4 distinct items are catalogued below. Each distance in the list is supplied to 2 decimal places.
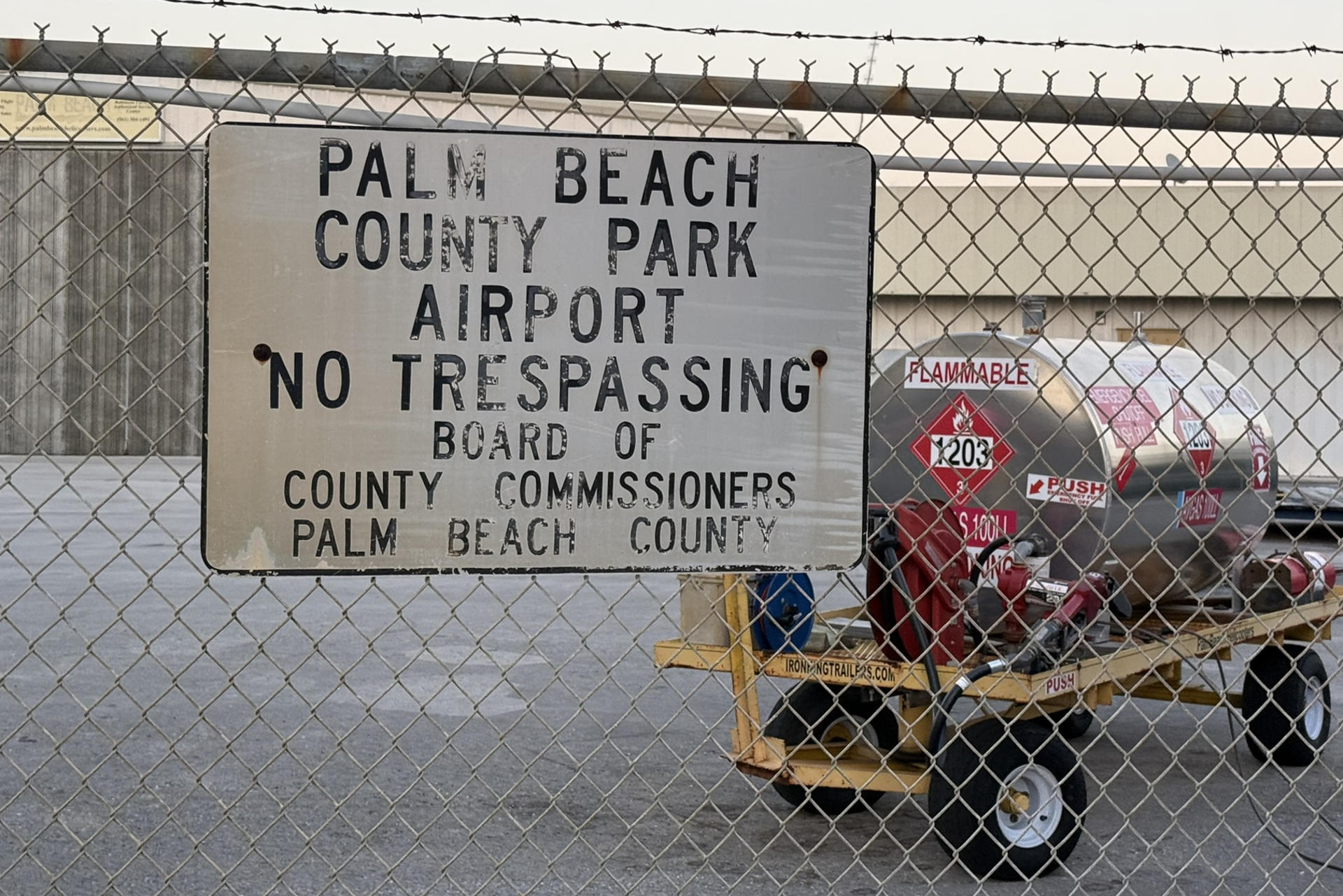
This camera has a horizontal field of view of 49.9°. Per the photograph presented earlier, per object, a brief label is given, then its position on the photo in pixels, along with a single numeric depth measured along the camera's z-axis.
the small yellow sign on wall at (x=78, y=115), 18.81
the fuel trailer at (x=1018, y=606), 4.59
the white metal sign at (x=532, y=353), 2.72
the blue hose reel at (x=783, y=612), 4.80
